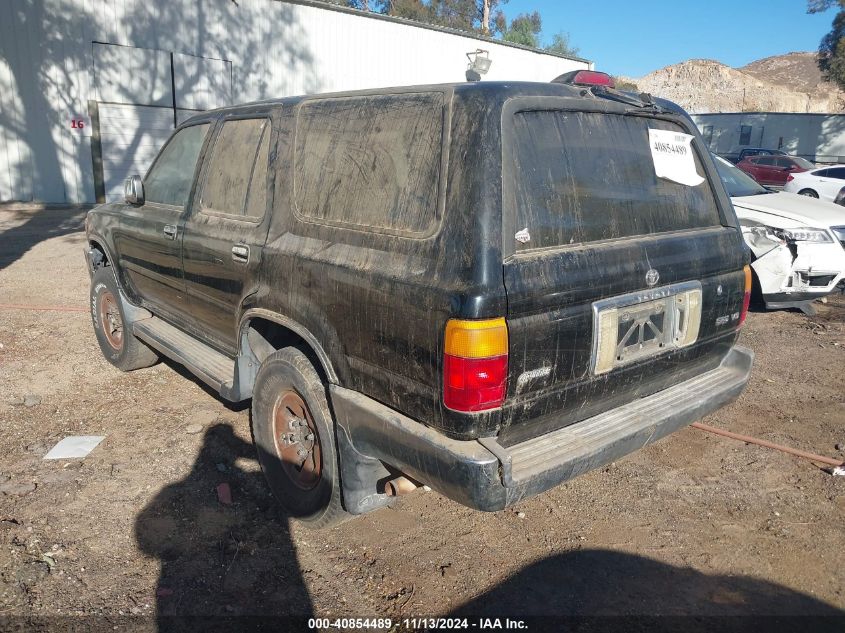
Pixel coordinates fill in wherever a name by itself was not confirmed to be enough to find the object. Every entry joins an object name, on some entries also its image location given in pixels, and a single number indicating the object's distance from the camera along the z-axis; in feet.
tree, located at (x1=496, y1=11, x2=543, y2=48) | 155.02
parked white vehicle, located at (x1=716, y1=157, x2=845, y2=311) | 21.70
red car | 71.87
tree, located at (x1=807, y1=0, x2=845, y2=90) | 109.91
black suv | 7.75
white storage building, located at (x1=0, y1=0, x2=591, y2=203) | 49.11
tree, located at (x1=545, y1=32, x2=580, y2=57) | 170.91
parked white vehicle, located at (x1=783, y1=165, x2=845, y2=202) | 60.80
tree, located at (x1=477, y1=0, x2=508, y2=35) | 139.64
